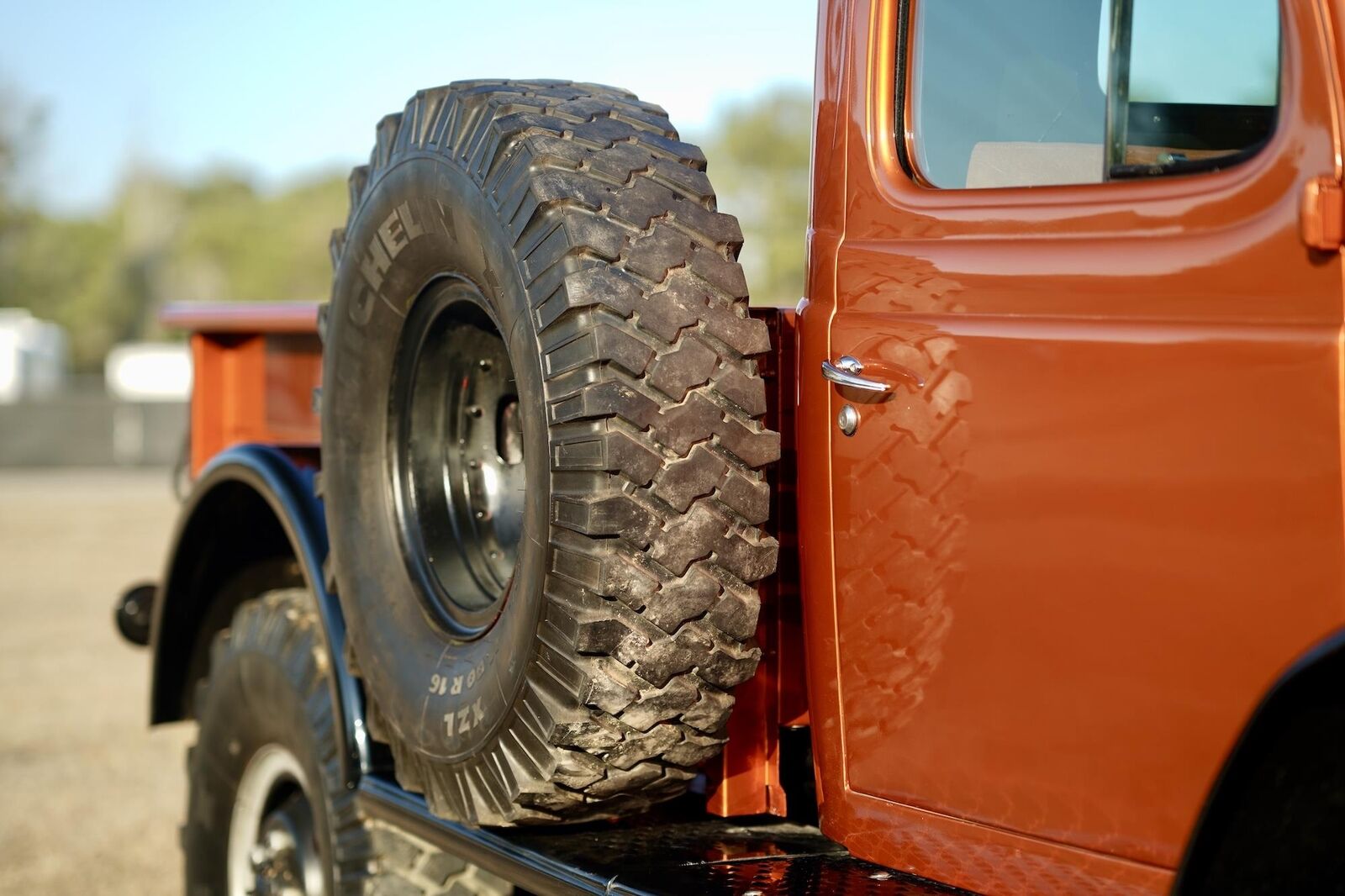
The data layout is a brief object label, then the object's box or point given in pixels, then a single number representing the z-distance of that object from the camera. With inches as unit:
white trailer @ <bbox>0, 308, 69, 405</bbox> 1430.9
